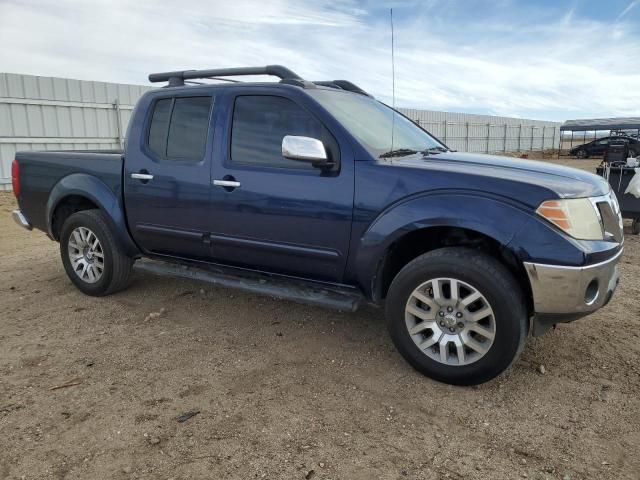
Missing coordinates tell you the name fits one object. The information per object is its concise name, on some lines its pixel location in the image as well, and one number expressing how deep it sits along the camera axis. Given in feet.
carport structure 104.09
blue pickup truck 9.41
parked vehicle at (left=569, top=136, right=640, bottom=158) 112.06
